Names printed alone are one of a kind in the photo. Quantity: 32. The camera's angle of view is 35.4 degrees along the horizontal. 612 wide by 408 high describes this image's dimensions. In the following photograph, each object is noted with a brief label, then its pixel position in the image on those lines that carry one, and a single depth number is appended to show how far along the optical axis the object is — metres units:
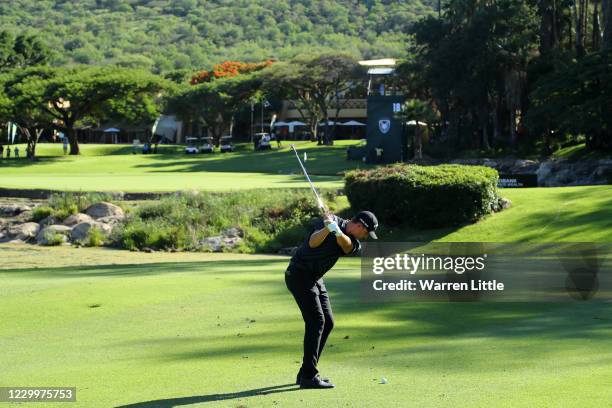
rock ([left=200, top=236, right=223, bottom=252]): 31.49
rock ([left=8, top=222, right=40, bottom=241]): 34.78
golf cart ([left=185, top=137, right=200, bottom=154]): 90.50
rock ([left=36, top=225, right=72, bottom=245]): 33.44
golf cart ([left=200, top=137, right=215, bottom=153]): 92.75
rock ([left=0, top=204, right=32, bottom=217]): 37.25
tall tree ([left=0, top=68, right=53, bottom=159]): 81.81
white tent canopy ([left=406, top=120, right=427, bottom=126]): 74.56
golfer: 9.28
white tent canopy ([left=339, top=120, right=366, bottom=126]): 124.69
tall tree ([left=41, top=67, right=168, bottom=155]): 83.69
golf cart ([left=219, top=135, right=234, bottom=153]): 93.62
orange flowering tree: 121.88
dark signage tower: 63.12
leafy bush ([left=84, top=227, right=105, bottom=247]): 32.75
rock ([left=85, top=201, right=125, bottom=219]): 35.09
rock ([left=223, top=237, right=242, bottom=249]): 31.61
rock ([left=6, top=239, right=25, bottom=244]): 34.31
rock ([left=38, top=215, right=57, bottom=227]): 35.47
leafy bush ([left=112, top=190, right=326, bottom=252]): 31.80
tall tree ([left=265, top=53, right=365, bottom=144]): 94.69
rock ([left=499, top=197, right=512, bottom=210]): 30.97
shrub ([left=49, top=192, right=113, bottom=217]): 36.34
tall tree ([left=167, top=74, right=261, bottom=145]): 99.44
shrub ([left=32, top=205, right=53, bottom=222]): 36.44
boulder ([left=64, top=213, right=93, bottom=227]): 34.69
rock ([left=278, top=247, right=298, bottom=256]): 30.73
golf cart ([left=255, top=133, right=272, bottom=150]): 89.79
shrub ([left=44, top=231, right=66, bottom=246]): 33.06
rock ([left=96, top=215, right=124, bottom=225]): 34.31
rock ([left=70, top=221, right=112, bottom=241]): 33.25
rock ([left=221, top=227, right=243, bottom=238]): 32.31
